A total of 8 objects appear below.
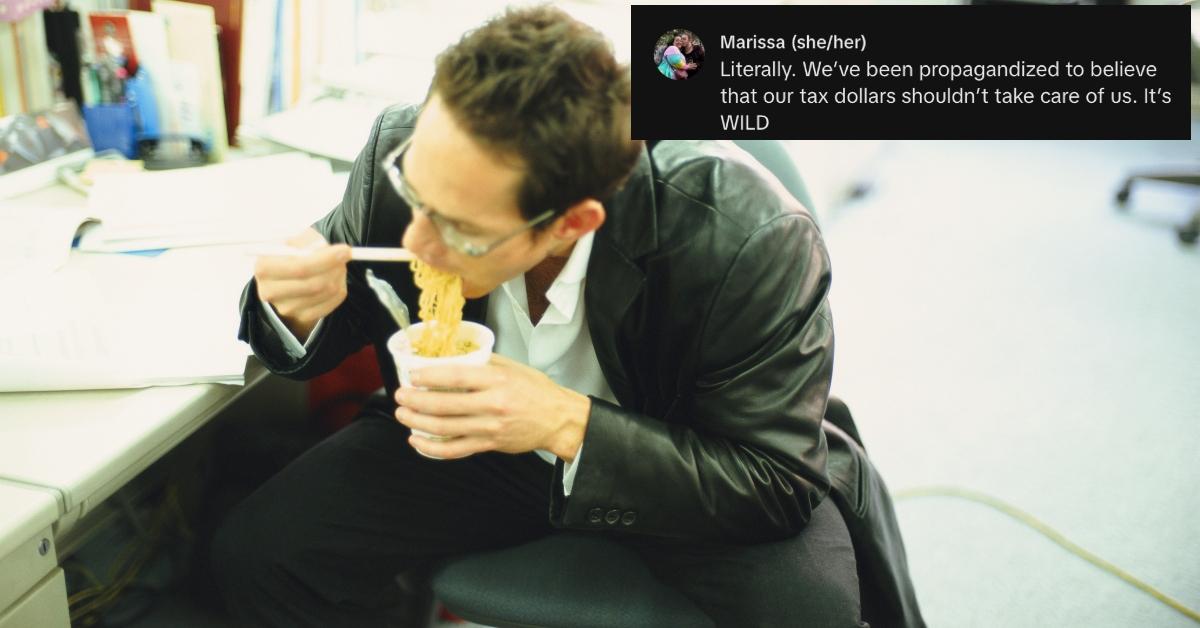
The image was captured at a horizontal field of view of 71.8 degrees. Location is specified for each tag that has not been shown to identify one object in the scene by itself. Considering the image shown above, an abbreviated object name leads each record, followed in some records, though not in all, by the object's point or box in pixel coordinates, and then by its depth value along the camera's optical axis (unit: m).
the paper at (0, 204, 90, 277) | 1.13
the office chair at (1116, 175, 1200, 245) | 3.29
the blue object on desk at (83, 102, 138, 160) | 1.52
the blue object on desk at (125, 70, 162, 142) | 1.55
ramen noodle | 0.87
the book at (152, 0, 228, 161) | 1.55
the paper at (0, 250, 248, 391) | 0.89
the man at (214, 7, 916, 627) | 0.84
